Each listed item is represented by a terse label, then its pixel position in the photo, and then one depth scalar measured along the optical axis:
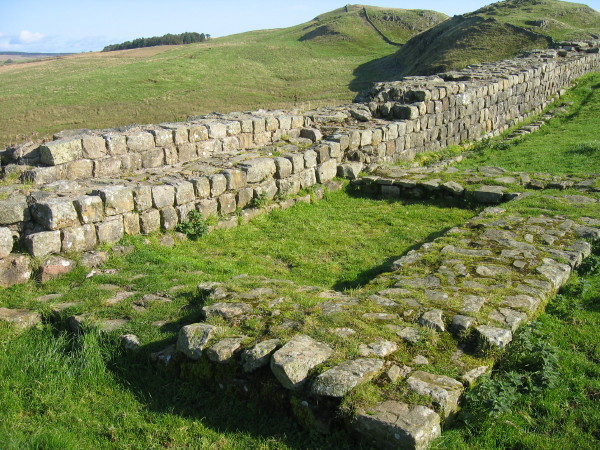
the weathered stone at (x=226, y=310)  5.27
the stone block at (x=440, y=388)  3.98
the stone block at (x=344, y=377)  4.02
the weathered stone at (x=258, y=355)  4.46
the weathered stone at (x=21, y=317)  5.79
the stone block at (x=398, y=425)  3.66
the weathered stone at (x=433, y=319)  4.99
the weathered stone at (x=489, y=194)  10.18
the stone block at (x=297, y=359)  4.21
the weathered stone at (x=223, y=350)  4.62
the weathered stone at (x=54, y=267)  7.05
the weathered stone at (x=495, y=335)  4.77
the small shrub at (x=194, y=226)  8.79
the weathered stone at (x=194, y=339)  4.77
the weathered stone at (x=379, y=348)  4.47
